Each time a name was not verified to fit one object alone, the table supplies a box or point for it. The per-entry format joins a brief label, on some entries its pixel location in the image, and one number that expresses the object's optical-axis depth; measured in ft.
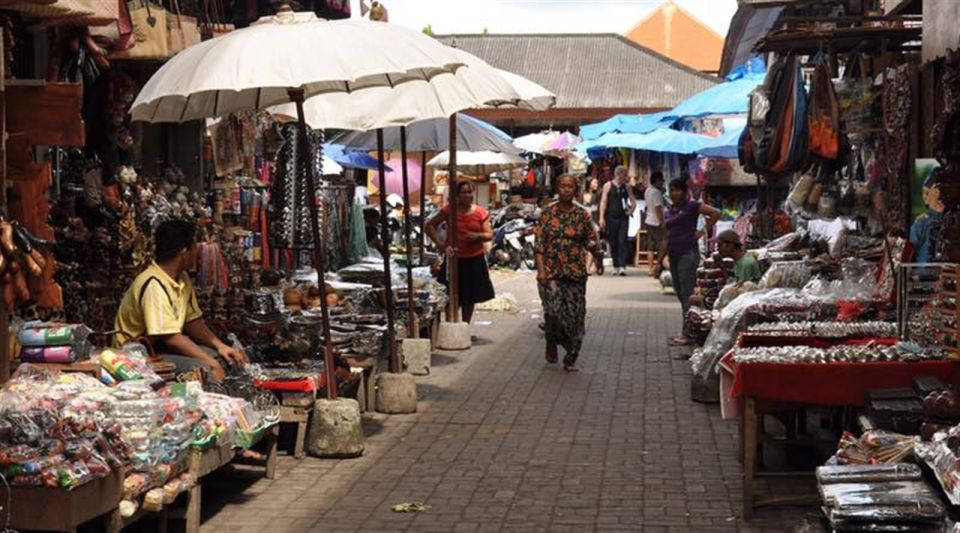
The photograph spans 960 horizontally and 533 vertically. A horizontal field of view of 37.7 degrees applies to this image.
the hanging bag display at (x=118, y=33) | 29.53
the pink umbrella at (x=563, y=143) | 106.52
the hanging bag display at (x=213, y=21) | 37.81
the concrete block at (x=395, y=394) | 36.63
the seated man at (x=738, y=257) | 43.52
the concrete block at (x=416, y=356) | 43.96
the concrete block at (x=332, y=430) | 30.42
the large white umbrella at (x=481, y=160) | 68.95
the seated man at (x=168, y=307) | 27.76
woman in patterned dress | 43.80
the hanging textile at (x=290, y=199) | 49.62
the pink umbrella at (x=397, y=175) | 101.86
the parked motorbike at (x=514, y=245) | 99.30
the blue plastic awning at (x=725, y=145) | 73.15
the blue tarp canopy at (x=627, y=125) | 88.99
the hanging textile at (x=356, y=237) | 59.11
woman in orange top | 50.80
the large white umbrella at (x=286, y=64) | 26.84
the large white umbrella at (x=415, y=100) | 34.86
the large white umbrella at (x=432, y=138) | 51.19
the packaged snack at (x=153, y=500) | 21.36
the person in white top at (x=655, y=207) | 80.38
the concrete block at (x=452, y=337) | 51.60
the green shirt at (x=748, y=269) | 43.45
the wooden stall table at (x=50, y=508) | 19.15
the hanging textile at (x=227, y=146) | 43.11
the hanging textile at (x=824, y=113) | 36.19
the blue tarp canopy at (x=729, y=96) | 68.28
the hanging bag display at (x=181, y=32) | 32.19
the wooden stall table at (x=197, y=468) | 22.92
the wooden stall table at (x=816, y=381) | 24.09
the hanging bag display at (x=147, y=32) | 30.86
